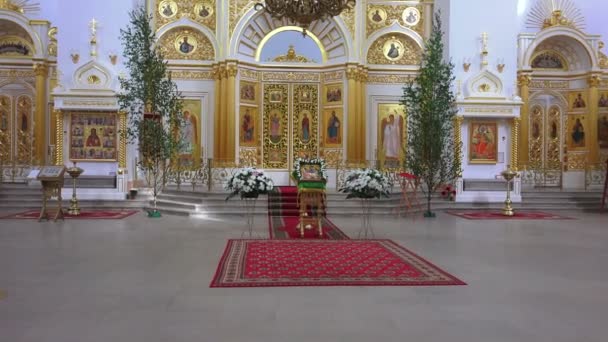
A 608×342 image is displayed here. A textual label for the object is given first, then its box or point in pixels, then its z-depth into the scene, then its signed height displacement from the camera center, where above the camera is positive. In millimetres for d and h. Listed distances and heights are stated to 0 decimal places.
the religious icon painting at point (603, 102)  19422 +2625
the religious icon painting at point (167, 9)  17859 +5621
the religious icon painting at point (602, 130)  19438 +1538
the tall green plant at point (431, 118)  13195 +1327
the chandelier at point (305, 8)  8656 +2773
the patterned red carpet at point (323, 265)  5984 -1352
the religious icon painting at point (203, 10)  18000 +5642
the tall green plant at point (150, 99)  13117 +1762
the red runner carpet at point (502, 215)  13258 -1283
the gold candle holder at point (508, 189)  14008 -581
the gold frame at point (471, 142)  16219 +863
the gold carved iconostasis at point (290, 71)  17750 +3515
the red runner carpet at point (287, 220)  10000 -1303
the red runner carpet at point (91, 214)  12344 -1277
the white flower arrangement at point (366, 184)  9766 -319
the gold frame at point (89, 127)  15352 +995
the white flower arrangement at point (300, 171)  9982 -88
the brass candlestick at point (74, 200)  12984 -909
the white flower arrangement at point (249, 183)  9641 -312
